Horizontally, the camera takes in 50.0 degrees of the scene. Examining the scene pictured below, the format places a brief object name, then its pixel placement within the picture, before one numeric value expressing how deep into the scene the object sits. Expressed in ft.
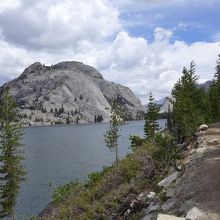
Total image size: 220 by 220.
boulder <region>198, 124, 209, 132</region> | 72.59
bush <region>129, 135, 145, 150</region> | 134.71
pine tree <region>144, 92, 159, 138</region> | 156.18
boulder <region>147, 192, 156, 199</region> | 38.75
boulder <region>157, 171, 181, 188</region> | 41.07
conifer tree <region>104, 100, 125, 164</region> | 135.34
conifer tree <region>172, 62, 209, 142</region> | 82.31
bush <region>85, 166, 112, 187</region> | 77.98
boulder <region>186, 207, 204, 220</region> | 29.16
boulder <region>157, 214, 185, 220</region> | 28.93
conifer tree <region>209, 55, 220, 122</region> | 131.06
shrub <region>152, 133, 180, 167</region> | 47.82
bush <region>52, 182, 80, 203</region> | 87.58
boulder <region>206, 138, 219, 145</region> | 52.82
